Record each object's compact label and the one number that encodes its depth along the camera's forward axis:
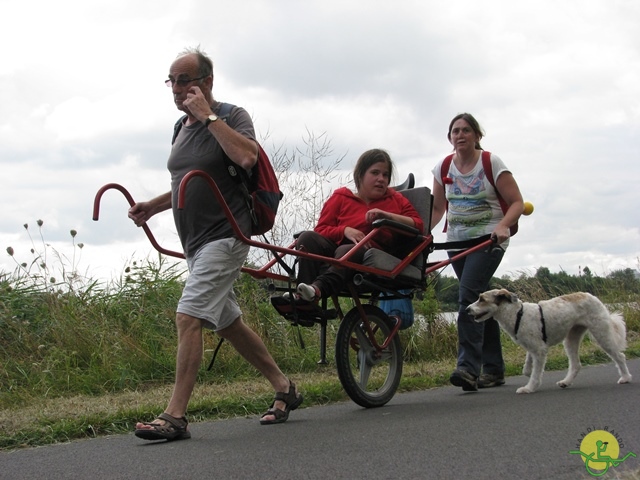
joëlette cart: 5.63
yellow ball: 6.90
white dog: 6.87
